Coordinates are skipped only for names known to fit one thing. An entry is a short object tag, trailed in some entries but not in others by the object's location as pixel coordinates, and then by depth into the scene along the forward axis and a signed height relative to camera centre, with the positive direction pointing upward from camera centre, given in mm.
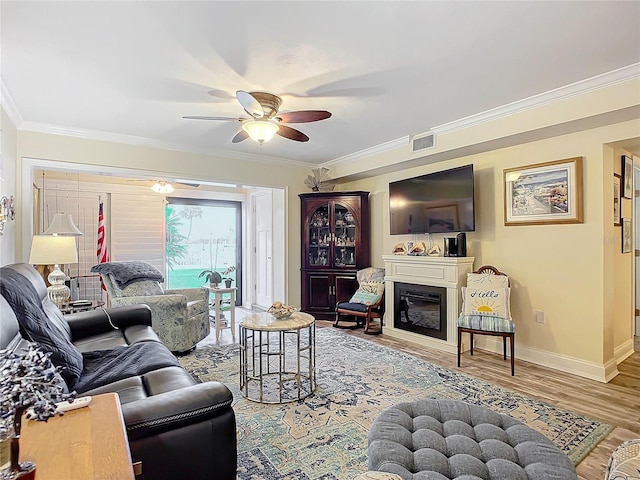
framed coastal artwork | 3412 +474
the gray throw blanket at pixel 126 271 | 4047 -317
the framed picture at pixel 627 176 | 3587 +643
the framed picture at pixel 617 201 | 3445 +378
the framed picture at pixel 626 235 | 3657 +51
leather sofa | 1344 -749
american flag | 5758 +12
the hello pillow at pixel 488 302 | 3594 -622
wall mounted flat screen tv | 4078 +473
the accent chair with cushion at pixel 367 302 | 4961 -844
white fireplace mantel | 4102 -455
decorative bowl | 2990 -571
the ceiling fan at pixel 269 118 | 2947 +1040
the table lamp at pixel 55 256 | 3582 -117
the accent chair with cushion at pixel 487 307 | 3438 -667
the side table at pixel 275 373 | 2830 -1189
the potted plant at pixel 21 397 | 877 -381
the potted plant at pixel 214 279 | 4840 -484
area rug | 2068 -1233
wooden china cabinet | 5684 -78
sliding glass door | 6648 +41
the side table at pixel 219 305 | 4492 -797
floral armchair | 3854 -749
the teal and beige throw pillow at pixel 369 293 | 5035 -730
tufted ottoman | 1355 -850
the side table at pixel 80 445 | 907 -567
